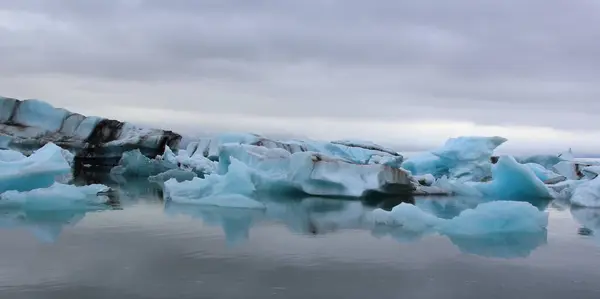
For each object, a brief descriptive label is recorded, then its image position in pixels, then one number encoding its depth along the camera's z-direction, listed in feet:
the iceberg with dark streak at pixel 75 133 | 67.92
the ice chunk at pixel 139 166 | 65.16
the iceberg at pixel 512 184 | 40.68
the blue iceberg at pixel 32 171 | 31.60
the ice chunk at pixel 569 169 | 58.34
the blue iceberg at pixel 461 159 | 52.54
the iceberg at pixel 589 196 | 39.32
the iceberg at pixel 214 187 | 33.45
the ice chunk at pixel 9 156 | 36.90
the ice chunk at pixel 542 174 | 54.34
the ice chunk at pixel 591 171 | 52.80
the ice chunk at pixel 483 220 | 23.50
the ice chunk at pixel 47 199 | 29.07
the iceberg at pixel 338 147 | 60.59
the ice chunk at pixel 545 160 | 70.18
